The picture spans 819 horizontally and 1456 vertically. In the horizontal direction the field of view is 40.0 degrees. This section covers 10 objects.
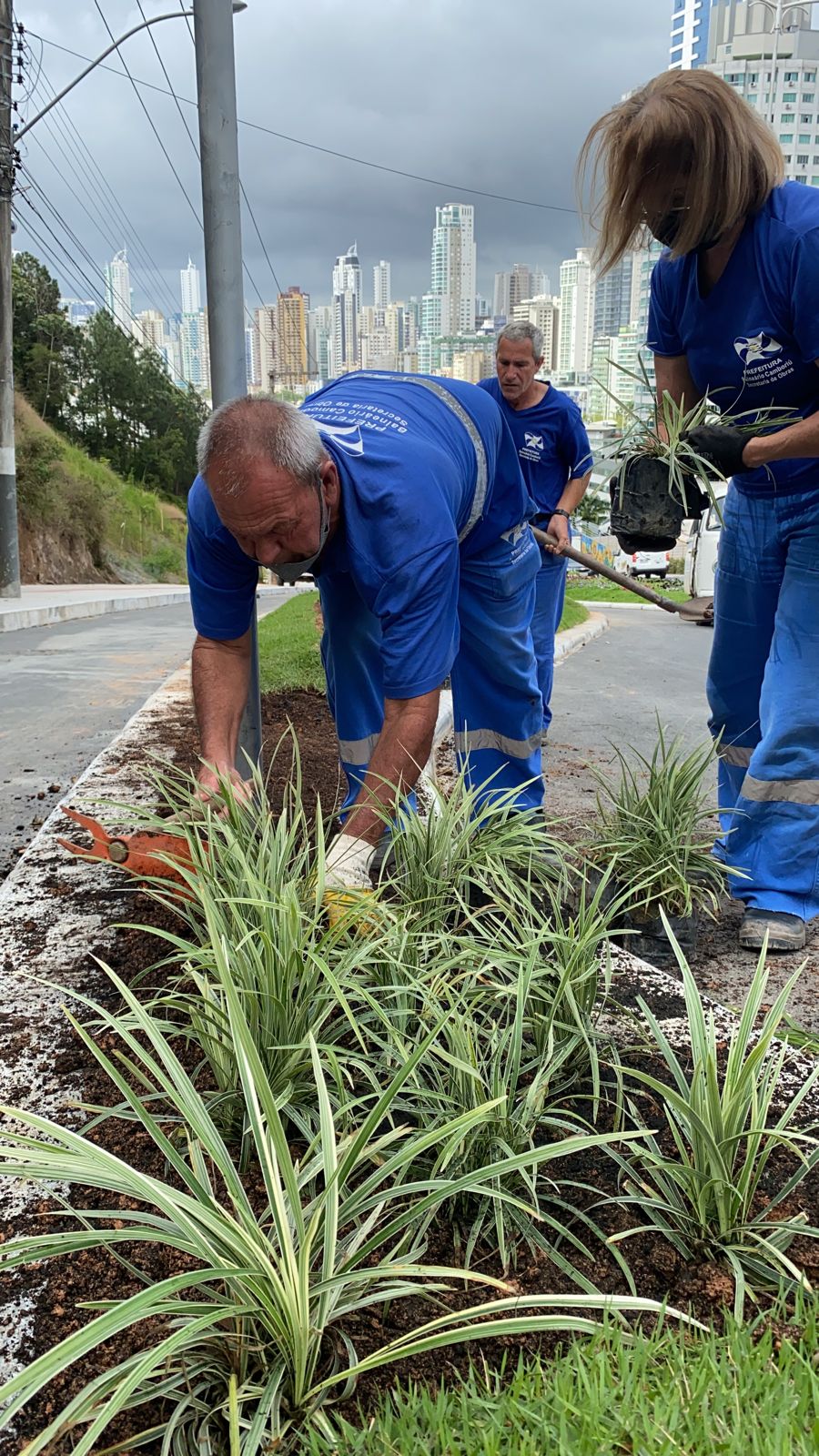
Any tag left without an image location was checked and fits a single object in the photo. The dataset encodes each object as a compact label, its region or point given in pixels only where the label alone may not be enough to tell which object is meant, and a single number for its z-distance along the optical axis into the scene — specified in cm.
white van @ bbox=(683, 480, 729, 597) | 1587
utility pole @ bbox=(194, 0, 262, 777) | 335
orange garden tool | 249
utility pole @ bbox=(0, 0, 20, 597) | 1554
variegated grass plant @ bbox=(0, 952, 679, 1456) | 123
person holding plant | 265
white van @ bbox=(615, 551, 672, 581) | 2916
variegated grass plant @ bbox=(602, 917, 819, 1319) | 159
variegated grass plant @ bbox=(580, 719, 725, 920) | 291
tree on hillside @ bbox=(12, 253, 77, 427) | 3959
